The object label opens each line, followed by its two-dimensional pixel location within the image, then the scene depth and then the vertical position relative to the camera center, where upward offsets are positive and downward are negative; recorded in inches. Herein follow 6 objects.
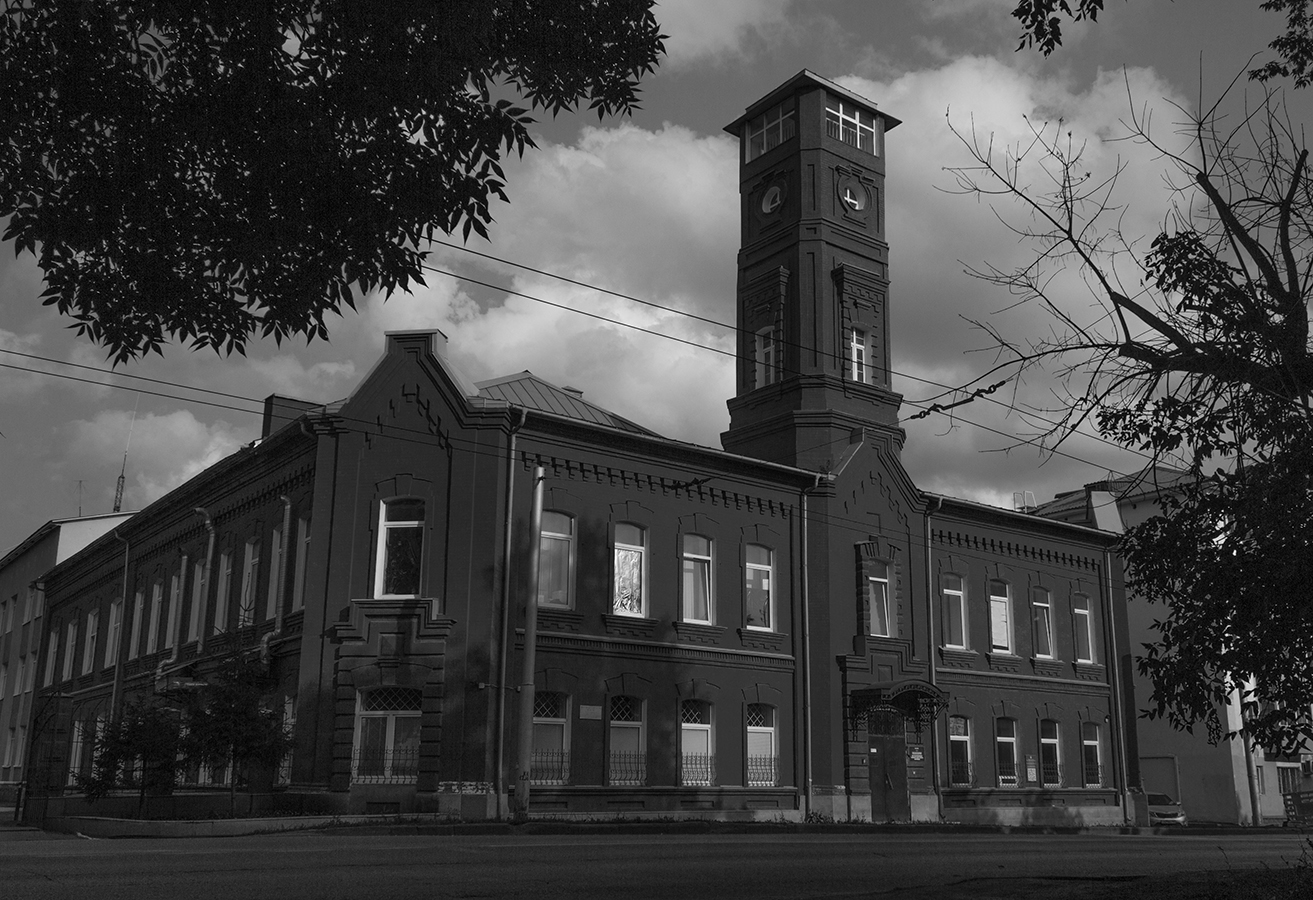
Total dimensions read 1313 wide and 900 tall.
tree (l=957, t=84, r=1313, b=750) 380.5 +90.3
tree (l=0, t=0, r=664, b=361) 322.3 +161.6
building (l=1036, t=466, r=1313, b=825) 1727.4 +20.9
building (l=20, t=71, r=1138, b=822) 961.5 +158.2
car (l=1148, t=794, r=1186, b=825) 1462.7 -33.6
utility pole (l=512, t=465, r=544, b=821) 914.1 +61.8
